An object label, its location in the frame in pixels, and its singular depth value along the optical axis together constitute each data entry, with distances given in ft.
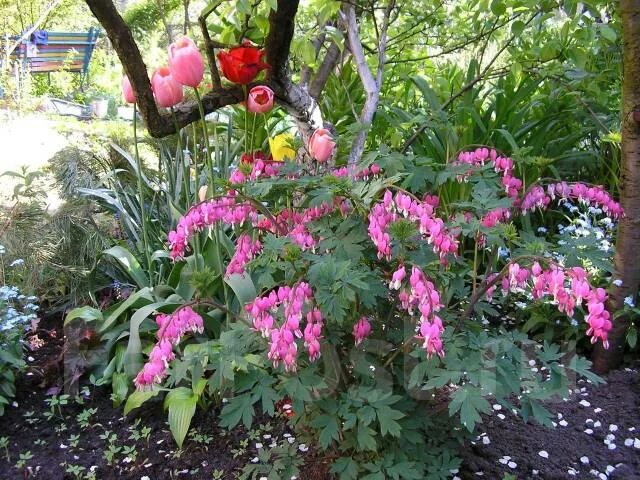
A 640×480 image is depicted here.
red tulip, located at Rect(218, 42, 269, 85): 5.49
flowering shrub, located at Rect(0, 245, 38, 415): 6.95
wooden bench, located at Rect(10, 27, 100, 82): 33.81
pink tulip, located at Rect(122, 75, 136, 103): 5.93
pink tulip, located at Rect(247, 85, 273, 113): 5.77
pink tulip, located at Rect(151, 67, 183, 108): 5.57
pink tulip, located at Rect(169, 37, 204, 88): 5.31
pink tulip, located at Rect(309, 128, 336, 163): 5.26
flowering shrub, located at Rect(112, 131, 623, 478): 3.97
